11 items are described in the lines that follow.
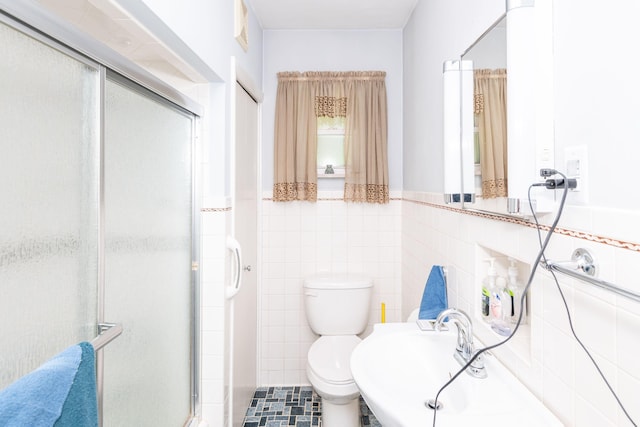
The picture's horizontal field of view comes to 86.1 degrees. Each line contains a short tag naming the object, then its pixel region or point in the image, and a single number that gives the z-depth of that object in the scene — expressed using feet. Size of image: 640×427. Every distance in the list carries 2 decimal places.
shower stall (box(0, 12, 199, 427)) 2.27
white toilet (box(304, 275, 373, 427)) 6.76
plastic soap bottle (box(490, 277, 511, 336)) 3.72
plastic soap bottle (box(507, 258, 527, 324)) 3.67
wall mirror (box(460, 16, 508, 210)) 3.35
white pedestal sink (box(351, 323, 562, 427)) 2.72
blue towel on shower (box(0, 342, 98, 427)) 1.81
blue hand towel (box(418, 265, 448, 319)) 5.00
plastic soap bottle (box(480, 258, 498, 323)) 3.97
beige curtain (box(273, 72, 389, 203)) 7.79
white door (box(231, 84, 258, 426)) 6.09
